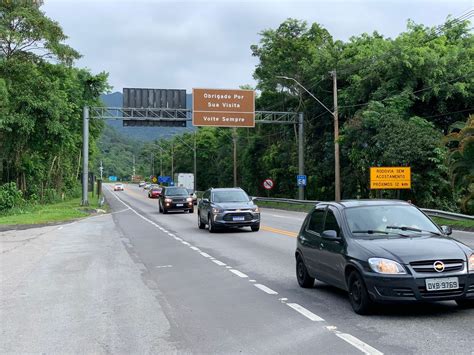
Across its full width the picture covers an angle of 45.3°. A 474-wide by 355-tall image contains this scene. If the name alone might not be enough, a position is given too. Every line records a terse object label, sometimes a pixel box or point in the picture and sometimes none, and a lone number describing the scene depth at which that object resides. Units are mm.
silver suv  20969
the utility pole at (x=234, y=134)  65256
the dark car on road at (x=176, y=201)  36500
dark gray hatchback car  6676
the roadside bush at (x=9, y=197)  39688
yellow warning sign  29031
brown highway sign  41938
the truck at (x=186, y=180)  73625
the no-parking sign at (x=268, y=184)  50625
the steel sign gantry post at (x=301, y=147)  45125
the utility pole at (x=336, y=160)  33250
